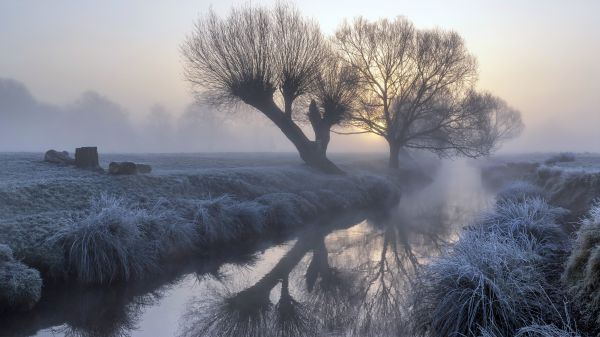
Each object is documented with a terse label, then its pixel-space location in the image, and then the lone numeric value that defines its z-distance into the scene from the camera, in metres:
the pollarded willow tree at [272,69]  22.64
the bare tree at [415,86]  31.58
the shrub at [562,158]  33.11
